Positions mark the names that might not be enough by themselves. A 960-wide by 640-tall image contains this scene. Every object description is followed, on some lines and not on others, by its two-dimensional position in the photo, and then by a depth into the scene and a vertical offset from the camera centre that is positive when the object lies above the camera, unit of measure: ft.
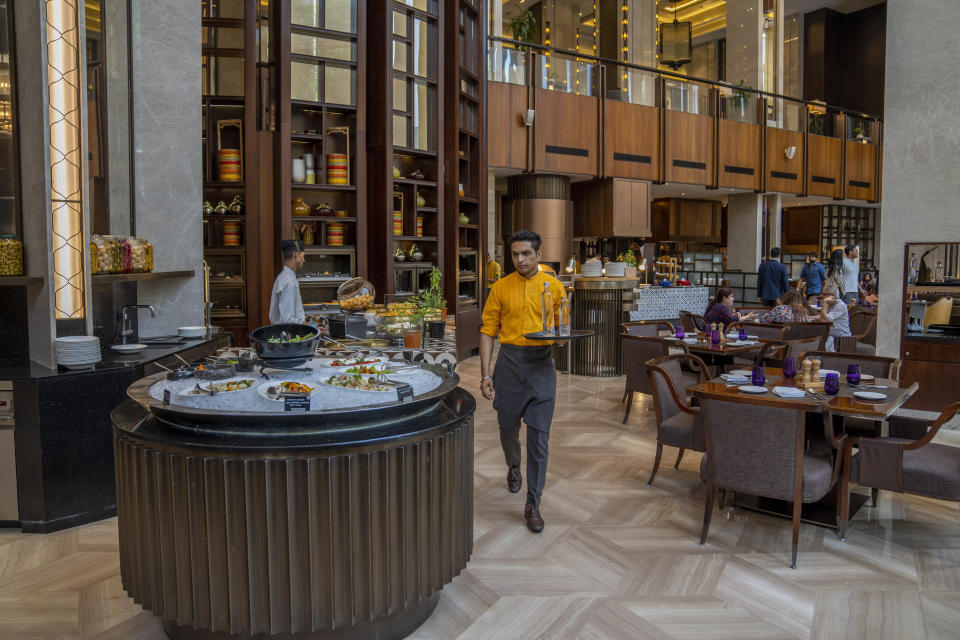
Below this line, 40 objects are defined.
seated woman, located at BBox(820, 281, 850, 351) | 23.20 -1.40
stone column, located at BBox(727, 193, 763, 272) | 49.73 +3.12
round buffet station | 7.00 -2.47
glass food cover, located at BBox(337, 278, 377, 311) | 13.69 -0.48
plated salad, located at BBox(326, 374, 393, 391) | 7.80 -1.29
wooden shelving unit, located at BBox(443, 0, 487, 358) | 29.60 +4.76
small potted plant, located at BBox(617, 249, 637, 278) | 30.53 +0.39
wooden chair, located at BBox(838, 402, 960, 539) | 10.53 -3.07
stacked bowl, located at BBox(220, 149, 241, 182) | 22.63 +3.52
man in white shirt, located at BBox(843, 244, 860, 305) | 34.73 -0.20
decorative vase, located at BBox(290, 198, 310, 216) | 24.16 +2.25
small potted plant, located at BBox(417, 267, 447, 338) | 13.33 -0.82
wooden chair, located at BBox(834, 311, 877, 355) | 23.65 -2.32
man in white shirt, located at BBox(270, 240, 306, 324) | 16.70 -0.48
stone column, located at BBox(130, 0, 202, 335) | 15.84 +2.95
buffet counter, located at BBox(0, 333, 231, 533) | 11.43 -2.94
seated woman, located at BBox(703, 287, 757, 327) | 22.36 -1.23
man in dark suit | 38.75 -0.41
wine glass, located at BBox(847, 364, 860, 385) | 12.96 -1.93
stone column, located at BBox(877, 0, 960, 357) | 19.10 +3.80
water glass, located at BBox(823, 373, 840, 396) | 11.98 -1.97
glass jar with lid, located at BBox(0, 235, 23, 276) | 12.14 +0.26
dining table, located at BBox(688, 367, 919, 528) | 10.72 -2.14
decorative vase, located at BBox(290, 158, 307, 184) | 23.99 +3.55
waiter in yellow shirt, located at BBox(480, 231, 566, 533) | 11.47 -1.47
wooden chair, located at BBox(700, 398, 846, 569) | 10.35 -2.85
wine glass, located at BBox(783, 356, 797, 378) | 13.65 -1.89
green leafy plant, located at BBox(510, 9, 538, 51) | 39.47 +14.26
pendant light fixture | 47.47 +16.13
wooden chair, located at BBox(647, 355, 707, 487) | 12.97 -2.75
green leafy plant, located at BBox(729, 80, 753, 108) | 45.55 +11.83
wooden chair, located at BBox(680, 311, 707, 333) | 25.17 -1.82
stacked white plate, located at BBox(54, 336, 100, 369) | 12.04 -1.43
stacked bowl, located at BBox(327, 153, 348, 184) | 24.52 +3.72
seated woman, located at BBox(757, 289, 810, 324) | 23.97 -1.34
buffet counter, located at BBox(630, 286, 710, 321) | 33.97 -1.51
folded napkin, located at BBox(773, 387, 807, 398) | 11.36 -2.01
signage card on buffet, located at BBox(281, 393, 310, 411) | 6.97 -1.34
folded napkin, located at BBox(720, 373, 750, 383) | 13.15 -2.05
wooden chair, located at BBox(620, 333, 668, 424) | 18.44 -2.29
